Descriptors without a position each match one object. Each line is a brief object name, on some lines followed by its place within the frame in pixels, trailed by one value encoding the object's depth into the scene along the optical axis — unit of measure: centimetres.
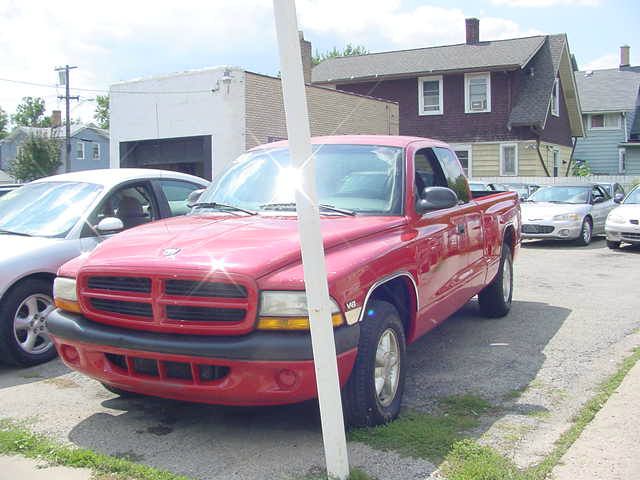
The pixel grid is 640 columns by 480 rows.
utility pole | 3968
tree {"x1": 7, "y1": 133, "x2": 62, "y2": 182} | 4222
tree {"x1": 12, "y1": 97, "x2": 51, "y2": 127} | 9782
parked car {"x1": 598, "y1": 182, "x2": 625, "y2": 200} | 1991
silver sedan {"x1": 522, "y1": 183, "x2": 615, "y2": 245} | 1552
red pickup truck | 383
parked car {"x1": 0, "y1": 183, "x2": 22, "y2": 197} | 990
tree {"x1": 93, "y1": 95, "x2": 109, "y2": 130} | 8562
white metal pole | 346
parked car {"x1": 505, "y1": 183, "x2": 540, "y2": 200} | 2094
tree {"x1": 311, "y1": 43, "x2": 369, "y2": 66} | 6506
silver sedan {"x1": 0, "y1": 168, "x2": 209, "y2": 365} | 583
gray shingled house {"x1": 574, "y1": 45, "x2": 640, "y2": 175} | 3731
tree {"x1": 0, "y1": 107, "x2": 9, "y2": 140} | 10181
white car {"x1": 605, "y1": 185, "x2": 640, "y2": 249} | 1420
